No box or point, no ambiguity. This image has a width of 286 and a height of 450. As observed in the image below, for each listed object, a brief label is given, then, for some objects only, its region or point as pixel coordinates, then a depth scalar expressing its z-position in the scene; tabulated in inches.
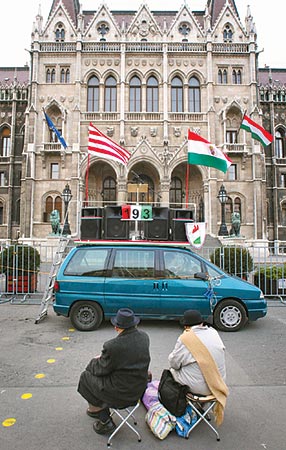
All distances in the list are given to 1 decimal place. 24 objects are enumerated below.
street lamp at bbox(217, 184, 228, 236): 807.7
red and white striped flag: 486.9
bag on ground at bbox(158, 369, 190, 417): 122.5
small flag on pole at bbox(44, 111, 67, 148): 696.5
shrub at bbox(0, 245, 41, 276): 399.9
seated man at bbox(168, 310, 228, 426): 121.3
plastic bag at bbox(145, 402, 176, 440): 120.1
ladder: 292.7
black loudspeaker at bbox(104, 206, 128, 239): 317.4
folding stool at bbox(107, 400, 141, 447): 115.9
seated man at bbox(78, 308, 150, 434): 117.3
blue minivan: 262.7
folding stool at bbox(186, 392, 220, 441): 119.7
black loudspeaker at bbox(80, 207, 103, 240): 328.5
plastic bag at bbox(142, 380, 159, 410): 133.0
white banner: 325.7
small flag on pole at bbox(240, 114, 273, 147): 552.1
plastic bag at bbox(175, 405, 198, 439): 121.6
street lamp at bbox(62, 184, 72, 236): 793.2
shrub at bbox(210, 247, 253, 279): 409.7
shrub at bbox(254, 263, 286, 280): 384.5
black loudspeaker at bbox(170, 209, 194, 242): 327.9
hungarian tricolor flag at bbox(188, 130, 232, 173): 433.4
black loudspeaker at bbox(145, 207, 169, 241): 320.8
